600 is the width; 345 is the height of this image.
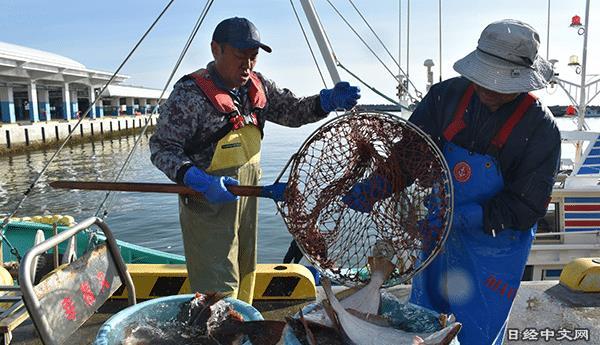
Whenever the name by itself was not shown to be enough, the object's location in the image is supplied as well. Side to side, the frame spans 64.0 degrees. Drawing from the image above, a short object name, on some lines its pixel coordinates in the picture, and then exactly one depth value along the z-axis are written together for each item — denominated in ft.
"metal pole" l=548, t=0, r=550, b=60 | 45.73
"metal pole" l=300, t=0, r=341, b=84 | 13.29
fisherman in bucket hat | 7.79
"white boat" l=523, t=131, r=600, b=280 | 30.86
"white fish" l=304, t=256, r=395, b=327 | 6.82
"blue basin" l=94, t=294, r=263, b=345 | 6.63
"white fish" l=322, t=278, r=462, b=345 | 5.64
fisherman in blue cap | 9.18
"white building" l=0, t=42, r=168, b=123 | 118.21
